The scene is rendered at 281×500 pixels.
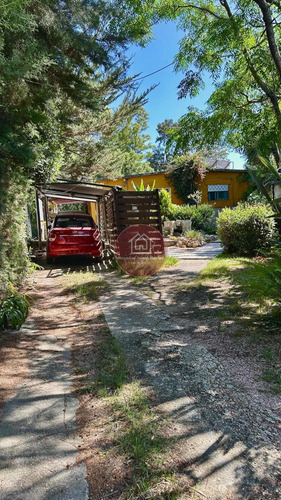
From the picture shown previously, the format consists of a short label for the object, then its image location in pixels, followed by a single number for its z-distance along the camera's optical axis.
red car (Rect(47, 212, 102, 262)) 8.93
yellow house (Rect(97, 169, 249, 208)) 23.23
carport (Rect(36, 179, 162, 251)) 8.61
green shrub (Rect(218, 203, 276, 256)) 8.88
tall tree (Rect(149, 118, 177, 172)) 55.47
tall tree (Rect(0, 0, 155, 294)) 3.98
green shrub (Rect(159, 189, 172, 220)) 17.61
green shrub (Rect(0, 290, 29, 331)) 3.92
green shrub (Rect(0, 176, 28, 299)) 4.75
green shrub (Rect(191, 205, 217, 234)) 18.00
